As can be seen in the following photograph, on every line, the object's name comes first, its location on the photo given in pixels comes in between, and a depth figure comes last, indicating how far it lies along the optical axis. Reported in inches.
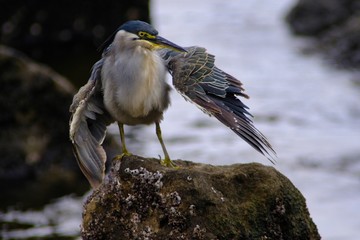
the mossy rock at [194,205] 495.5
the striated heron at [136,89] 534.3
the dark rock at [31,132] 921.5
